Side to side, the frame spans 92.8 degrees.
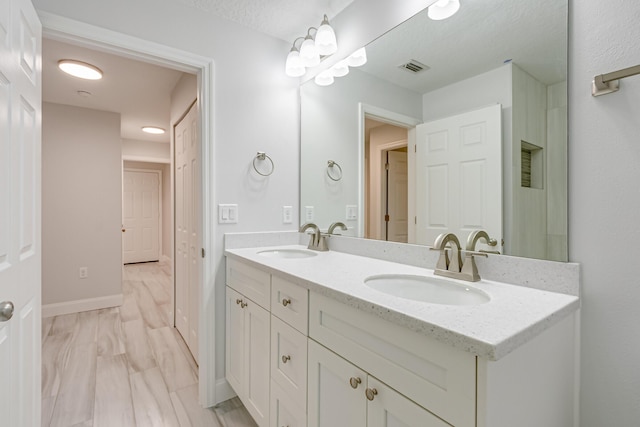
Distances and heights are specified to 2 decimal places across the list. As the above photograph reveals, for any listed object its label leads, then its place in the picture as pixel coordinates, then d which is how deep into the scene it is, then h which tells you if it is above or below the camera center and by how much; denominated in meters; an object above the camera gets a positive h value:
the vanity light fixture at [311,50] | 1.67 +0.94
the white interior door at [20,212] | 0.92 +0.00
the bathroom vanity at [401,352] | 0.65 -0.38
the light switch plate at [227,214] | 1.82 -0.01
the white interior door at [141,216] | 6.25 -0.08
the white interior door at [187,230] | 2.34 -0.15
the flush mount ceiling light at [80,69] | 2.44 +1.18
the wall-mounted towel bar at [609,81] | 0.83 +0.38
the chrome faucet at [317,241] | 1.90 -0.18
